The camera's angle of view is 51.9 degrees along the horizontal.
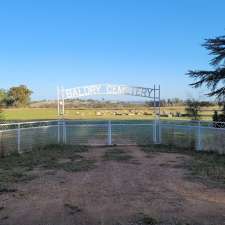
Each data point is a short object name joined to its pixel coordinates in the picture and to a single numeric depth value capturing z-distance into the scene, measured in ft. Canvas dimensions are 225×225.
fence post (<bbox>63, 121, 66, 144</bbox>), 33.70
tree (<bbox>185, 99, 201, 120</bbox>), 50.32
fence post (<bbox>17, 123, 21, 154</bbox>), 27.33
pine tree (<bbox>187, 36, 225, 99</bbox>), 42.20
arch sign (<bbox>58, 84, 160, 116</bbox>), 34.39
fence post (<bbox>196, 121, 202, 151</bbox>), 29.32
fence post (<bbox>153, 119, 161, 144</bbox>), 34.69
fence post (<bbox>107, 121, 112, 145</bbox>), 33.86
